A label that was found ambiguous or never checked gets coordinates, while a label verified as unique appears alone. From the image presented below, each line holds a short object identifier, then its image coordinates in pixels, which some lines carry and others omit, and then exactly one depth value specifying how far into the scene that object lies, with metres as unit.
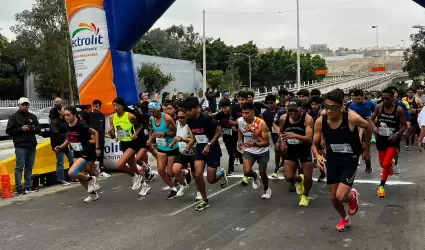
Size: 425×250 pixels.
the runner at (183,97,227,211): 7.23
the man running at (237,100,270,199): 7.37
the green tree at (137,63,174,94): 45.66
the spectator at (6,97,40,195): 8.64
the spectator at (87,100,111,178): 10.02
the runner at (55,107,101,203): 7.85
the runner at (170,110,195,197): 7.56
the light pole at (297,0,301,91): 40.28
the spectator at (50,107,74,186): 9.58
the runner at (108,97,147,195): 8.35
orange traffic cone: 8.54
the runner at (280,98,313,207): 7.07
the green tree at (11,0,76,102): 39.53
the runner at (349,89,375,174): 10.27
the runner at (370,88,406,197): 7.77
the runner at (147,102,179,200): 8.05
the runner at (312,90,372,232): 5.66
